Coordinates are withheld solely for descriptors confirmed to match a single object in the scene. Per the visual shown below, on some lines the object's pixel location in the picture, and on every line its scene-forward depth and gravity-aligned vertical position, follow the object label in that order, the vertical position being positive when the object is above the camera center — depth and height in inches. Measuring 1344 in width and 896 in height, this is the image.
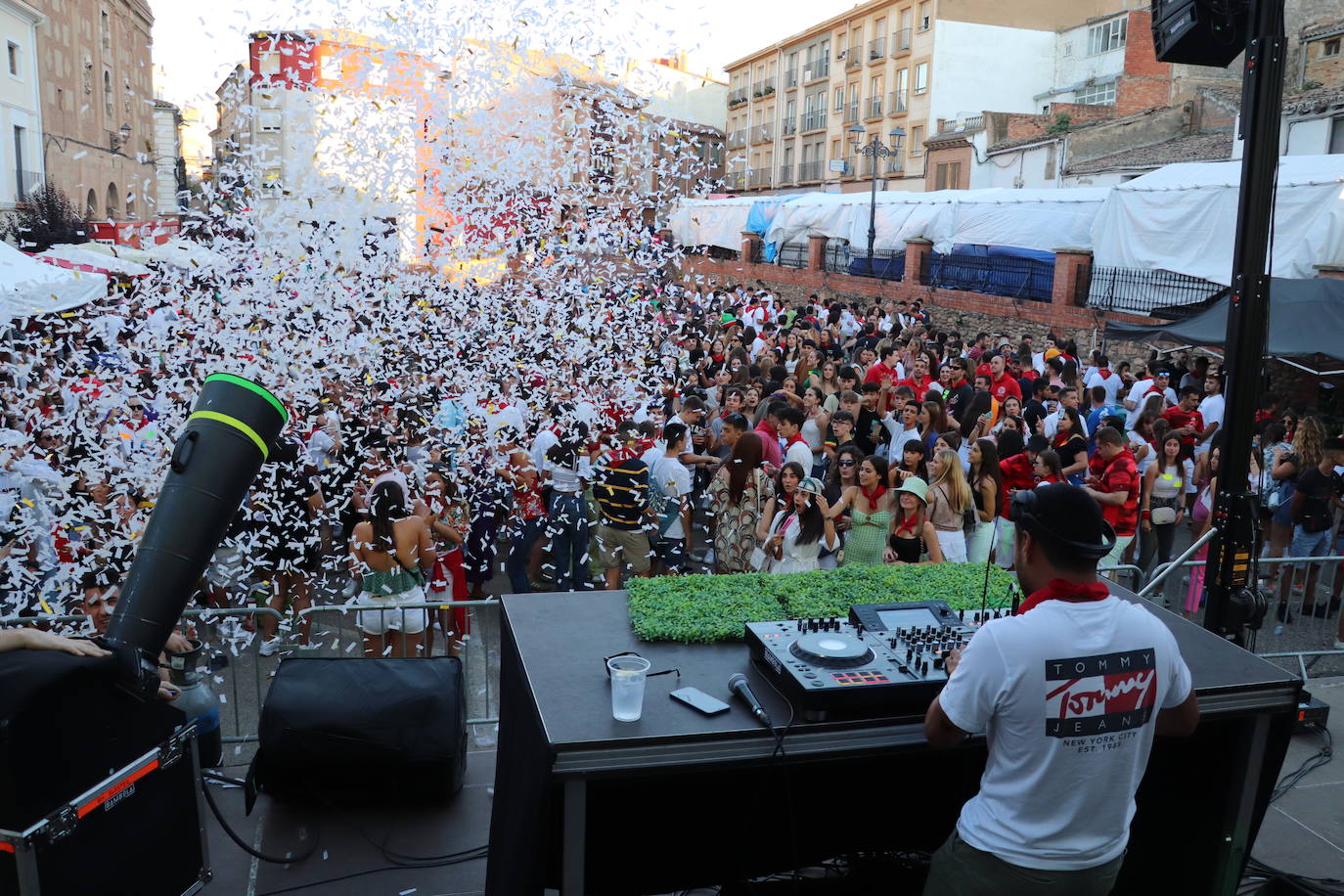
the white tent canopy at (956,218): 684.7 +77.2
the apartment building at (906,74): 1557.6 +390.1
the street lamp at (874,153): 902.4 +146.0
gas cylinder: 173.0 -69.8
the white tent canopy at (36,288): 309.0 -1.9
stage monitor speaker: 164.6 -71.0
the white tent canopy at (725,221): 1083.9 +92.6
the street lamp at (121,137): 1790.1 +257.5
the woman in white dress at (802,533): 236.8 -51.9
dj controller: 108.3 -38.6
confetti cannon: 128.7 -28.2
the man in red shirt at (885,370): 437.5 -24.4
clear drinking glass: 104.3 -39.4
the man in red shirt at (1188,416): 348.2 -31.3
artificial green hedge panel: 128.3 -38.9
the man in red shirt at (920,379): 435.8 -27.7
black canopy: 370.0 +2.4
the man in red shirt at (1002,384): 403.2 -26.1
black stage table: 104.7 -57.5
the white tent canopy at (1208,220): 440.5 +52.0
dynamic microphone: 107.4 -41.6
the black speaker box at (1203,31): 164.9 +48.3
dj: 91.9 -35.3
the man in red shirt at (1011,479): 283.6 -45.5
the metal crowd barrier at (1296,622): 238.1 -78.4
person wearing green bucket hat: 249.0 -52.4
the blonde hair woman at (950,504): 255.8 -46.6
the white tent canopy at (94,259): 470.8 +11.1
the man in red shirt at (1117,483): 265.6 -41.4
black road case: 104.9 -62.1
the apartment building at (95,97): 1433.3 +300.8
